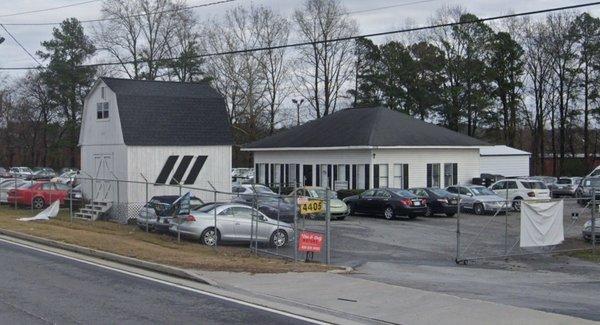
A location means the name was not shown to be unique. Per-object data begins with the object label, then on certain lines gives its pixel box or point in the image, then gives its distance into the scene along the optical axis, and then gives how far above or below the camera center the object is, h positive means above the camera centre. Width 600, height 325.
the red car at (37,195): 35.28 -1.30
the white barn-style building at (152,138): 33.12 +1.55
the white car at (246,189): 37.81 -0.99
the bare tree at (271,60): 72.69 +11.51
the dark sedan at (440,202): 34.56 -1.48
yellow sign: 17.25 -0.88
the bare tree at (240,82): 70.06 +8.81
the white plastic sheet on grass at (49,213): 29.38 -1.89
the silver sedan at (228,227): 21.69 -1.75
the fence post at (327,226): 16.70 -1.31
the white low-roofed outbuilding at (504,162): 57.28 +0.87
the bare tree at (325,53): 73.50 +12.69
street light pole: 71.99 +6.86
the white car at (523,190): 39.25 -0.98
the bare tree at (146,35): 69.00 +13.45
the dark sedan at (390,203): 32.56 -1.50
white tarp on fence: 20.69 -1.54
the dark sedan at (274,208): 24.45 -1.36
